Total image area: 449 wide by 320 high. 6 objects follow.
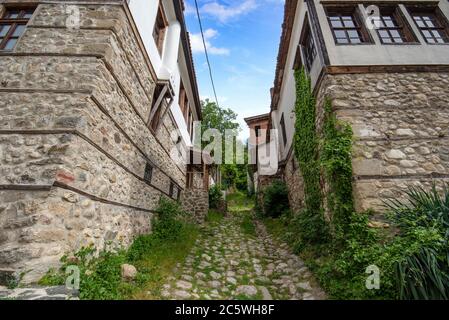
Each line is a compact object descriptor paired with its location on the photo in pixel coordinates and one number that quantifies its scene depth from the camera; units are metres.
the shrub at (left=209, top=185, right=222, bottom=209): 12.17
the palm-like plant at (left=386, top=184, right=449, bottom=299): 2.40
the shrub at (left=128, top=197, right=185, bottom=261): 4.36
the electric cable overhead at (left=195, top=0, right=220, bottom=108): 6.03
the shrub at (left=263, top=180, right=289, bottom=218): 9.19
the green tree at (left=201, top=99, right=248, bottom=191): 22.09
